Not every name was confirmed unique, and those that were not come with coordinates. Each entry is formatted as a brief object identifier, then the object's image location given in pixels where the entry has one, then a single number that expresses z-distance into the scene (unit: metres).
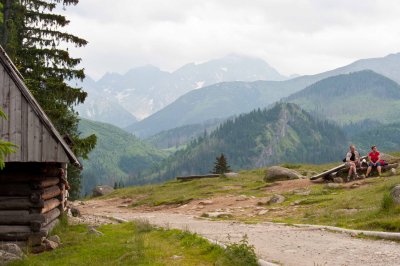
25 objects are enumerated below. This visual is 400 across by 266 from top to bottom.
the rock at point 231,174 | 49.42
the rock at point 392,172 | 29.66
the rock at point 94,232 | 17.89
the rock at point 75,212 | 27.97
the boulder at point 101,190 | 63.91
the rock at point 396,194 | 17.91
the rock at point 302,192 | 27.99
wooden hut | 16.33
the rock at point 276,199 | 27.01
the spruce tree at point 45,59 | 27.94
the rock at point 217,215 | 24.71
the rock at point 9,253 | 13.23
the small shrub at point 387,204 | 17.23
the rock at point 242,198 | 30.41
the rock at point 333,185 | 28.25
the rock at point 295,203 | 24.92
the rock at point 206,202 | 31.46
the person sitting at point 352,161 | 30.83
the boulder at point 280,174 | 39.77
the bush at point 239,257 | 10.63
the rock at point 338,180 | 30.67
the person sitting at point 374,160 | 31.11
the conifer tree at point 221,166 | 71.88
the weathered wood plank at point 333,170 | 32.33
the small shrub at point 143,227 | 18.42
